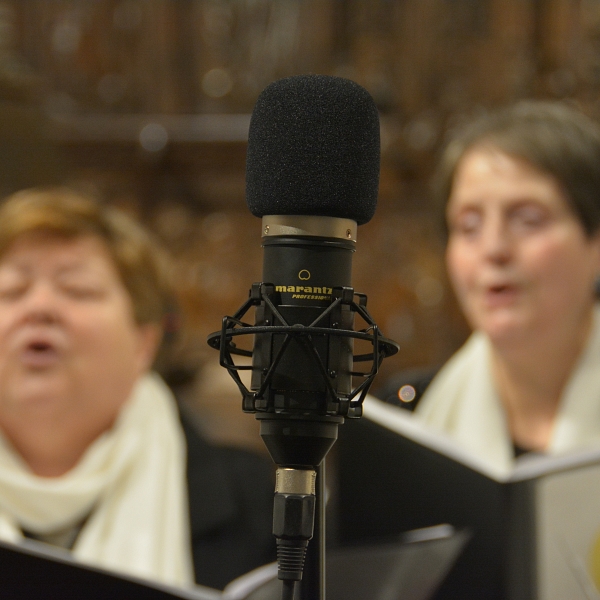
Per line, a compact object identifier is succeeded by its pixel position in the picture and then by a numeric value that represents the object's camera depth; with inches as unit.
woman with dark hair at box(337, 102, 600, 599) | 137.7
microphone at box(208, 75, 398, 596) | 98.6
